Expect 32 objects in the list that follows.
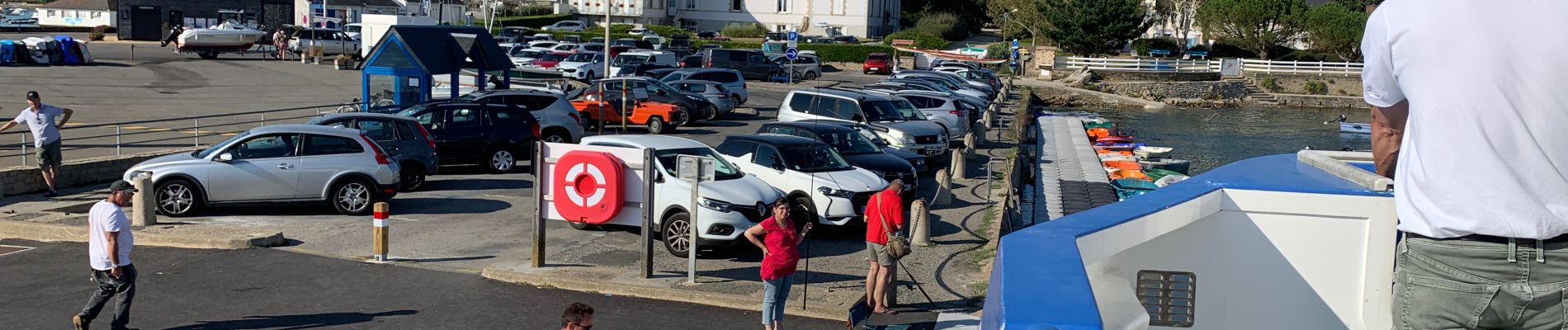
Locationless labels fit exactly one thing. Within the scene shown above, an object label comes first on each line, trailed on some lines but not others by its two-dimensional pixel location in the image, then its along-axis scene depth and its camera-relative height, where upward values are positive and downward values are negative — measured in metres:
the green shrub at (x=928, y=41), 85.62 -0.33
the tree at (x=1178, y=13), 80.38 +1.80
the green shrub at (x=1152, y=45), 80.12 -0.15
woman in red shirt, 11.50 -1.89
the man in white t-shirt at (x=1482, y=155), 2.90 -0.22
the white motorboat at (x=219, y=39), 57.97 -1.07
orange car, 32.69 -2.06
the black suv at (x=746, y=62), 57.62 -1.34
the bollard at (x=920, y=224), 17.08 -2.33
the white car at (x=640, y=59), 54.16 -1.26
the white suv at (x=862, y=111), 27.77 -1.62
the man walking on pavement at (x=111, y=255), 10.71 -1.91
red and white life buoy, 14.78 -1.74
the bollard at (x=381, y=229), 14.80 -2.26
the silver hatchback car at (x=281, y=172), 17.86 -2.04
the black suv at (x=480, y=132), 23.81 -1.92
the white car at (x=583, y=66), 51.91 -1.56
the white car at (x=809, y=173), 18.09 -1.94
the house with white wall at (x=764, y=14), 99.94 +1.16
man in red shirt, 13.07 -1.95
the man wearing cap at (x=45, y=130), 18.98 -1.66
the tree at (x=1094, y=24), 75.81 +0.93
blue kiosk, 29.94 -0.92
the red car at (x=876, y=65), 69.25 -1.54
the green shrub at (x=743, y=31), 96.50 -0.06
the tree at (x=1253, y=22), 77.38 +1.35
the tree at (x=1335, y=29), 76.31 +1.08
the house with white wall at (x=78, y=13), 81.83 -0.27
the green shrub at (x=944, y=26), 98.50 +0.72
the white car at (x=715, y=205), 15.86 -2.05
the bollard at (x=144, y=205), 16.56 -2.33
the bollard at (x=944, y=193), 21.17 -2.39
